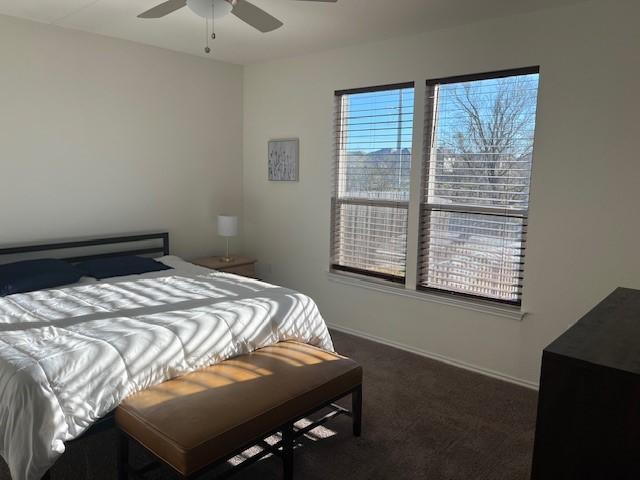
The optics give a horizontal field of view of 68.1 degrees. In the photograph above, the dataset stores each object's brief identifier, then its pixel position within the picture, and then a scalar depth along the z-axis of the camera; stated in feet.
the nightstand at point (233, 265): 14.33
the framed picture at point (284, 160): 14.74
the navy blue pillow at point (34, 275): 10.02
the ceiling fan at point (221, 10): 7.99
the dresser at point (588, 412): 2.96
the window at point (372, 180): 12.59
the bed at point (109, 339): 6.14
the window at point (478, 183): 10.64
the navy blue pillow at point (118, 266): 11.59
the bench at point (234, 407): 6.04
